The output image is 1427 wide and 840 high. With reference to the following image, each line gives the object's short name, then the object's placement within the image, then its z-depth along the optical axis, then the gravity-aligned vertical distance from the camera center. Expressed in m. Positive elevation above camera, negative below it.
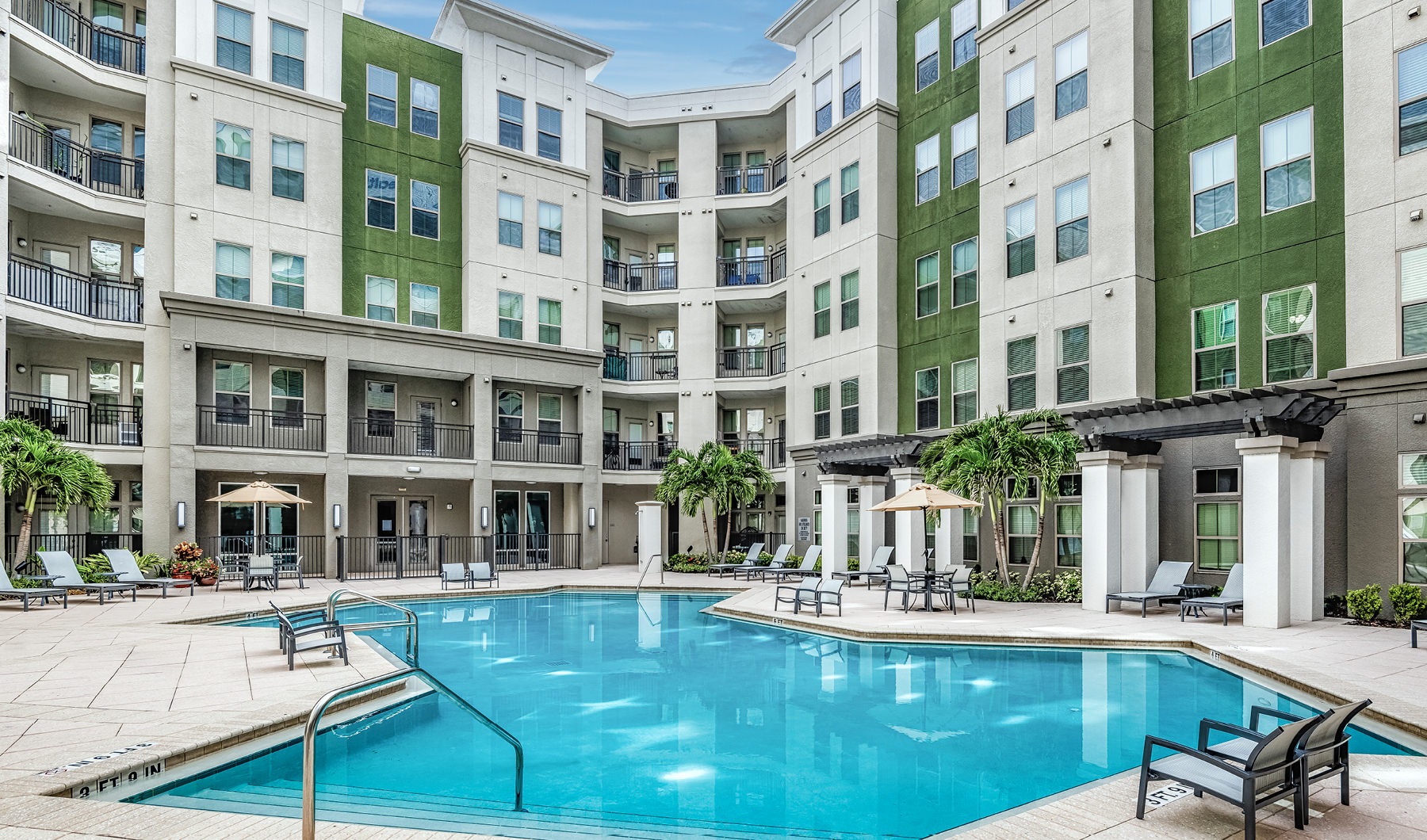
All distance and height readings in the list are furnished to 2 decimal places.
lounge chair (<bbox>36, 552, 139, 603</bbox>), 17.48 -2.67
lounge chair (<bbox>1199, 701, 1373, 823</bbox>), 5.65 -2.03
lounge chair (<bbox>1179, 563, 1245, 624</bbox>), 14.43 -2.62
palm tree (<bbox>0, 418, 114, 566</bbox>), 17.78 -0.61
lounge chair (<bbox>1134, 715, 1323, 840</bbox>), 5.21 -2.12
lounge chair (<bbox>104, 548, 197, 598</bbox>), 18.62 -2.81
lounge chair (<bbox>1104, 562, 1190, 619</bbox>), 15.45 -2.66
